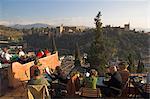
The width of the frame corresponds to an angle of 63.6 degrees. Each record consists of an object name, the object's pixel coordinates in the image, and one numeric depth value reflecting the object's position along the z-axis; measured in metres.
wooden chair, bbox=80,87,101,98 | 2.13
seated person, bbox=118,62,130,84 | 2.19
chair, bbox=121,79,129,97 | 2.19
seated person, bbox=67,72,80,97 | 2.33
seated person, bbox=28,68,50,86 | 2.04
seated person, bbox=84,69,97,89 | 2.17
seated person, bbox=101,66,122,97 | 2.18
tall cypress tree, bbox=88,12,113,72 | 11.20
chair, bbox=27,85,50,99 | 2.03
